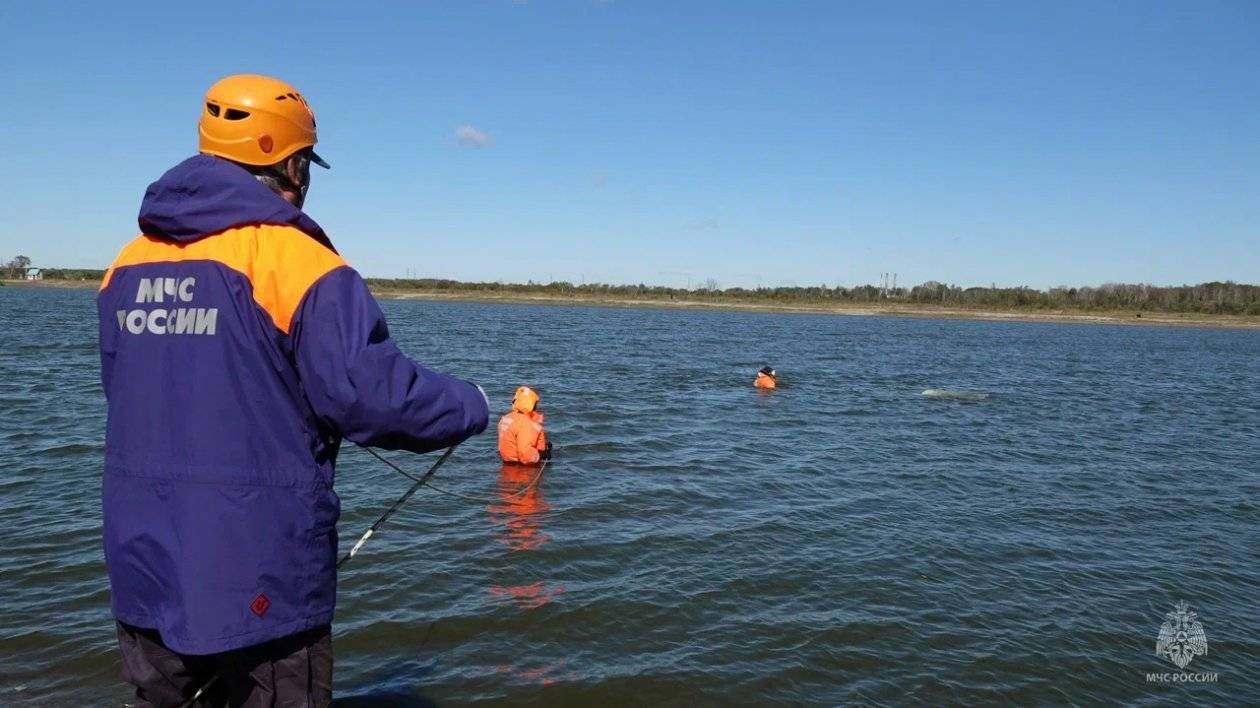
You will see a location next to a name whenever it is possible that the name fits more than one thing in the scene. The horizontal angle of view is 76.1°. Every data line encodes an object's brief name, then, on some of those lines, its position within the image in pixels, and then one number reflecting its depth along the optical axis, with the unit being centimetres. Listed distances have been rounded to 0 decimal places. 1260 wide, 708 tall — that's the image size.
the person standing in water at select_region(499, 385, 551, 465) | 1353
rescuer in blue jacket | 249
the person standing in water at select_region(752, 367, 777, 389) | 2673
